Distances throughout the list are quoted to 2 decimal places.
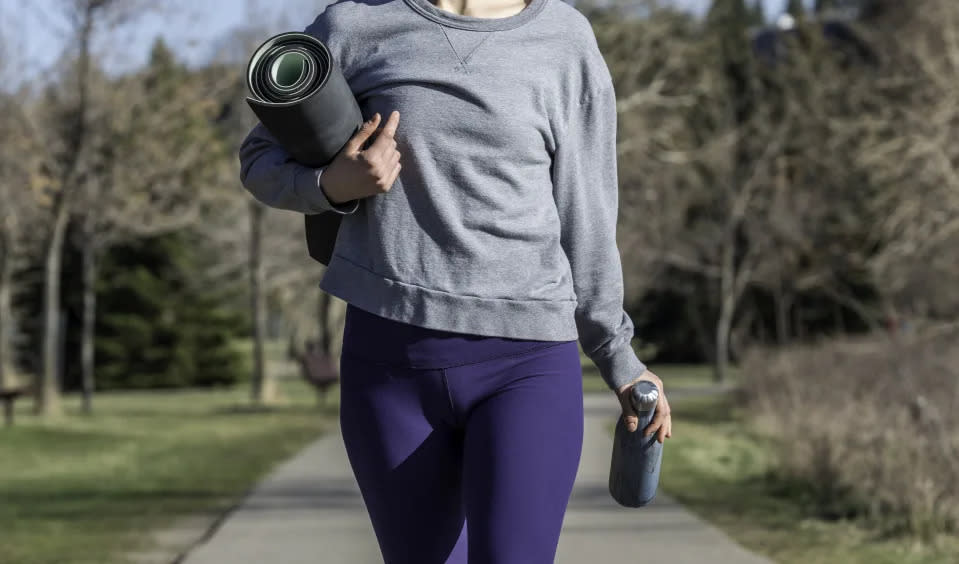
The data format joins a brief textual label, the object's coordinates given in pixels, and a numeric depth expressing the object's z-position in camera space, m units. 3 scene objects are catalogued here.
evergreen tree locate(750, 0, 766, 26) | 73.62
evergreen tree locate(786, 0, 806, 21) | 38.69
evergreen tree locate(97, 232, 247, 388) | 42.47
